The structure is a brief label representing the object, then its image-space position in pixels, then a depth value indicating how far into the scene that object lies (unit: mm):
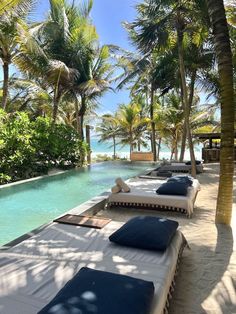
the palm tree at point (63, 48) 10549
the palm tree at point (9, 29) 7321
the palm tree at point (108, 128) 18541
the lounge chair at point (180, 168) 9252
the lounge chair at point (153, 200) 4566
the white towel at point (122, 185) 5089
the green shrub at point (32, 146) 7513
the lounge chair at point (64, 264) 1899
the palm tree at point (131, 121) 16867
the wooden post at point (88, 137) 13209
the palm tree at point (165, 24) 6712
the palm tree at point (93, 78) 11987
